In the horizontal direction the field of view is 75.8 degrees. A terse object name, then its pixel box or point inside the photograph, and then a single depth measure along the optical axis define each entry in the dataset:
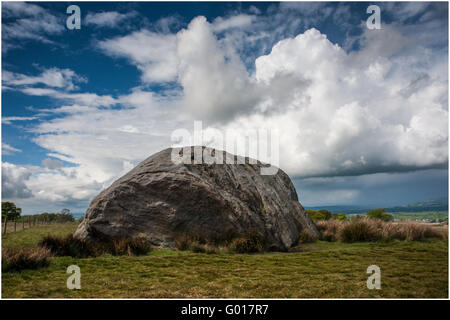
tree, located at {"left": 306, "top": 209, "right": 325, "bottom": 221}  31.00
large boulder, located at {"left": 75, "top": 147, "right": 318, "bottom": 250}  10.05
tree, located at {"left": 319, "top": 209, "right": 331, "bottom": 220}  32.40
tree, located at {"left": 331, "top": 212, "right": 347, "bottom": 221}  30.76
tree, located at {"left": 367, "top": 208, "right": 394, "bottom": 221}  23.17
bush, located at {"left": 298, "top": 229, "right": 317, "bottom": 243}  13.45
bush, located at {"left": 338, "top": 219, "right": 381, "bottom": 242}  12.48
